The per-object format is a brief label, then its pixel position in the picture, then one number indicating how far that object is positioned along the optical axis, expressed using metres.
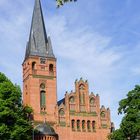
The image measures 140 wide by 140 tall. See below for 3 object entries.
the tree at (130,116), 38.59
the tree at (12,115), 38.41
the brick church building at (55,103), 56.66
